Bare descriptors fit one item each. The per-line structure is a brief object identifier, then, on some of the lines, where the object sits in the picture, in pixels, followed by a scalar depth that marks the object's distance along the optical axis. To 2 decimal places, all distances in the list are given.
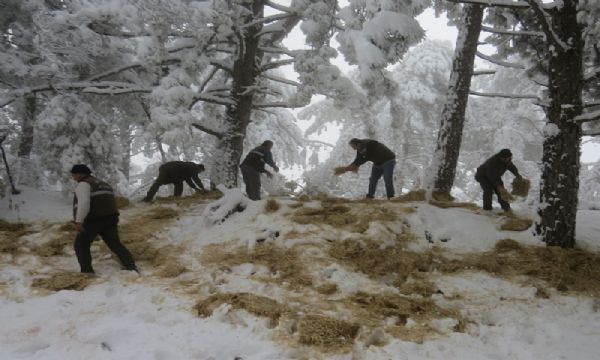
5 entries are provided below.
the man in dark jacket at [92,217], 5.13
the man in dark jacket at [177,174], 8.61
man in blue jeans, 8.46
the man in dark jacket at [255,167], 8.72
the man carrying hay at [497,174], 6.96
